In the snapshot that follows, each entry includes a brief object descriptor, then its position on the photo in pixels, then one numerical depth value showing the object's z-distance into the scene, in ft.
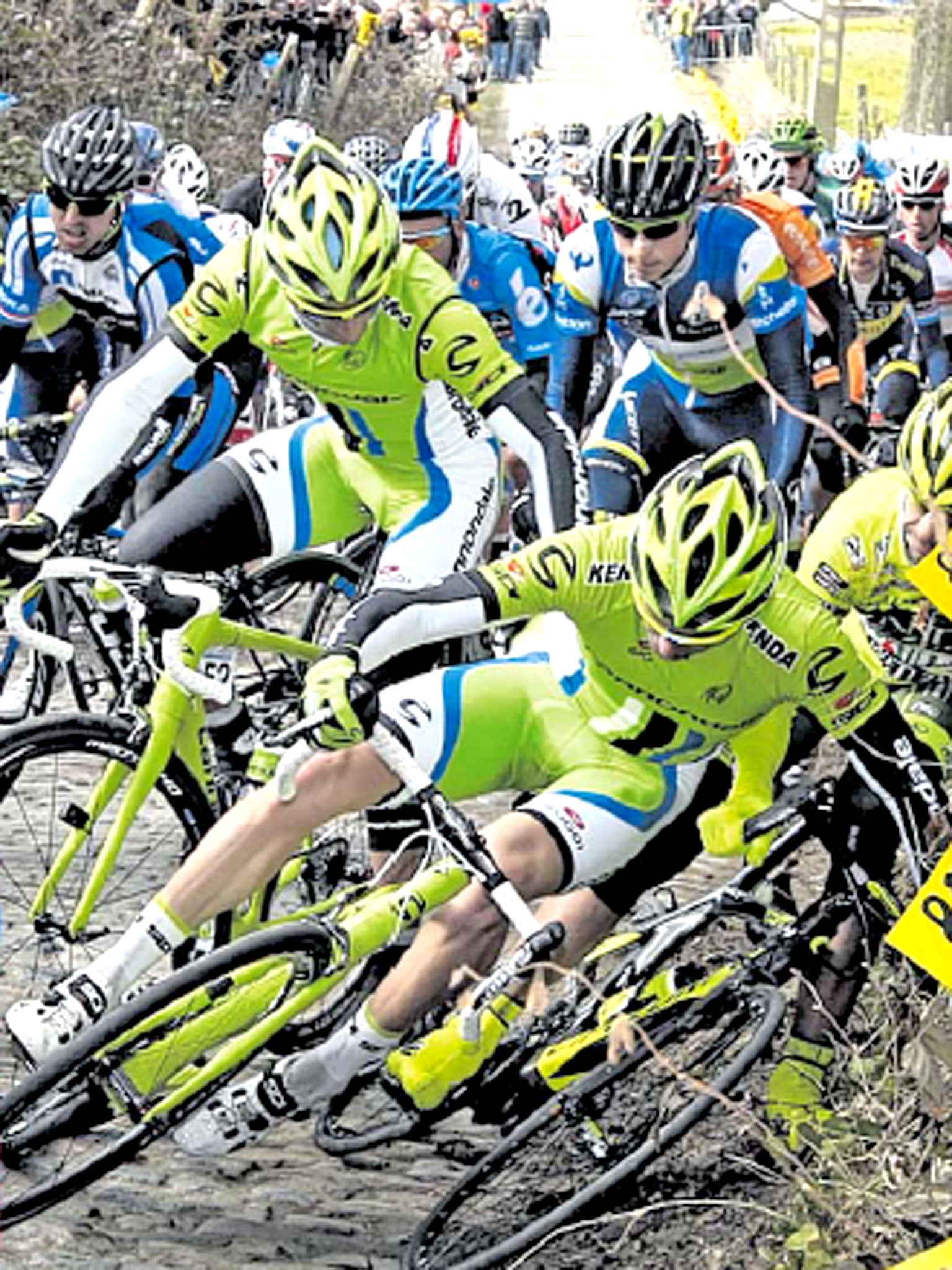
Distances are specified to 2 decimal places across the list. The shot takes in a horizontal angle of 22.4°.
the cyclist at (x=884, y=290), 38.55
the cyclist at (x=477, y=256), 28.12
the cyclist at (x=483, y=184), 34.22
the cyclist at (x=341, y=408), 19.30
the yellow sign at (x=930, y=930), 11.82
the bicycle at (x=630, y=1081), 15.94
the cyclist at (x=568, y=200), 51.42
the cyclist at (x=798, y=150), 48.42
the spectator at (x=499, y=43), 142.92
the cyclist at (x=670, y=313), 24.13
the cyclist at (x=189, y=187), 34.09
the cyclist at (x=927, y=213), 42.47
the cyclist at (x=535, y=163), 66.23
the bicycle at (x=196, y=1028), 15.11
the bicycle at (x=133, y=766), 18.40
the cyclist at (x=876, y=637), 17.47
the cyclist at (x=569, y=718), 16.39
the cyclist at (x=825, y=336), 29.07
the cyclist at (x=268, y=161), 44.34
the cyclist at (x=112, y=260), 25.17
